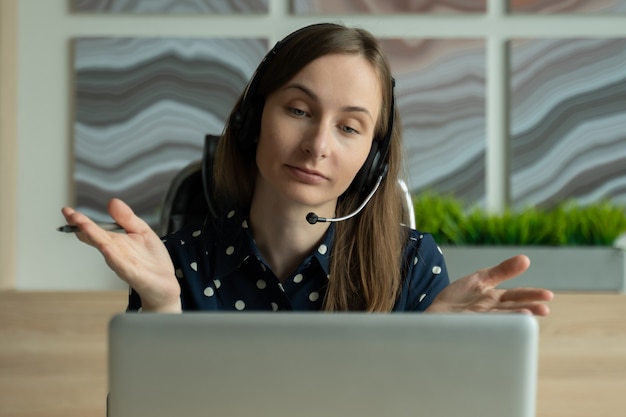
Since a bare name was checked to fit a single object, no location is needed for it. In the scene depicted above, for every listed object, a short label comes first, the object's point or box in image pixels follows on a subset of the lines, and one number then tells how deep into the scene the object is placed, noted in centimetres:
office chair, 297
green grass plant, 437
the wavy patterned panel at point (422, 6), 522
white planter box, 416
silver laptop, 112
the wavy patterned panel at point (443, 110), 522
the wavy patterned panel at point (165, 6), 525
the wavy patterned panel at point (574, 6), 523
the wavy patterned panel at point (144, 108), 529
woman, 221
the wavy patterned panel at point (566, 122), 521
